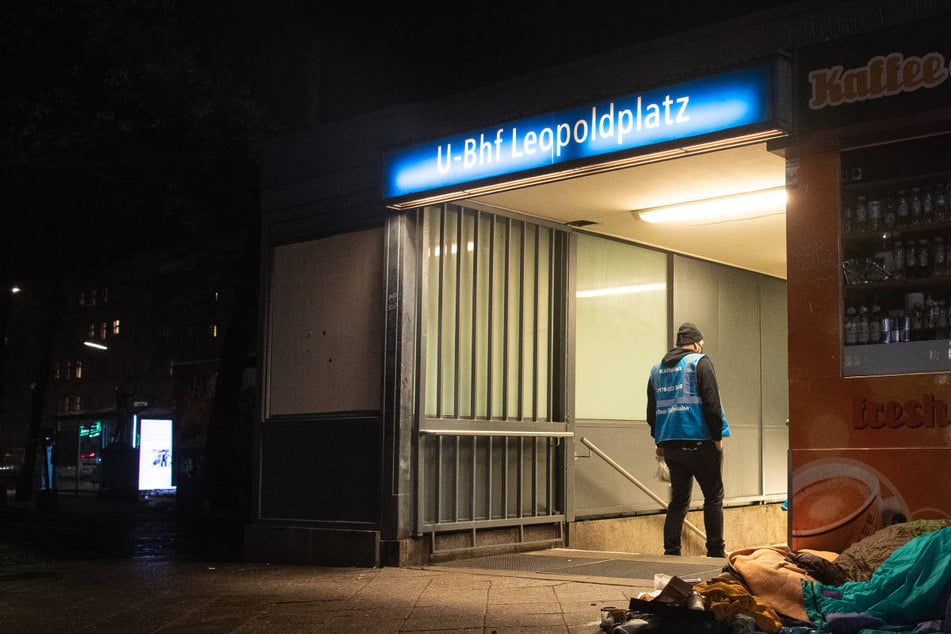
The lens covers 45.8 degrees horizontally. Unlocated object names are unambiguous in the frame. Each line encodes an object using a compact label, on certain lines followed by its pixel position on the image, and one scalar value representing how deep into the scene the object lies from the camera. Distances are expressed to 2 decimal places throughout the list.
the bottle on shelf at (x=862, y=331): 7.16
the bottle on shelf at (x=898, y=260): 7.19
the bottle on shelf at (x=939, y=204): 7.00
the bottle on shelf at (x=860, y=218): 7.30
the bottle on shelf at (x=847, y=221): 7.32
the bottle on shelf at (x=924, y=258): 7.08
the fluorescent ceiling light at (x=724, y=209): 9.86
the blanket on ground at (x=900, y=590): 5.59
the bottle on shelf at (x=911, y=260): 7.15
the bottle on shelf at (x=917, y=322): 6.99
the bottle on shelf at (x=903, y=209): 7.16
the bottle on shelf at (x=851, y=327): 7.21
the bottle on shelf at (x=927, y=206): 7.05
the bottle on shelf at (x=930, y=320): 6.94
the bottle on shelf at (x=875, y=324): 7.13
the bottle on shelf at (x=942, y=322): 6.88
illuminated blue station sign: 7.46
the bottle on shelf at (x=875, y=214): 7.25
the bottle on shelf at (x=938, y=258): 6.98
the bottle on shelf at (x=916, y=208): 7.11
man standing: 9.32
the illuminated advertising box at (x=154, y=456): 23.42
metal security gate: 10.07
